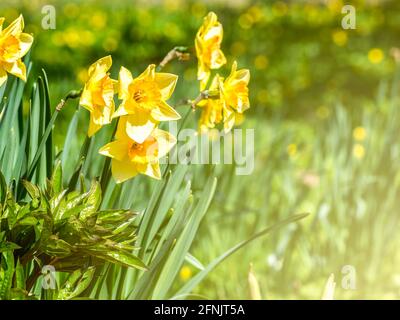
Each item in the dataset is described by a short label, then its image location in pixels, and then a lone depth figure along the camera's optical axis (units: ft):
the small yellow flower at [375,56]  9.20
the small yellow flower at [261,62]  9.00
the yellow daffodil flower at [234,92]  4.18
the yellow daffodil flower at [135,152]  4.01
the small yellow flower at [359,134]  6.87
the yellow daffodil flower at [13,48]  4.03
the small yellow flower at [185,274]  5.94
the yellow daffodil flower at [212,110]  4.21
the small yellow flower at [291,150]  6.10
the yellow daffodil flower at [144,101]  3.95
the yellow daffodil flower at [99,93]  3.95
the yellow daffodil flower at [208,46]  4.25
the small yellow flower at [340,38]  9.64
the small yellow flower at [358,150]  6.42
